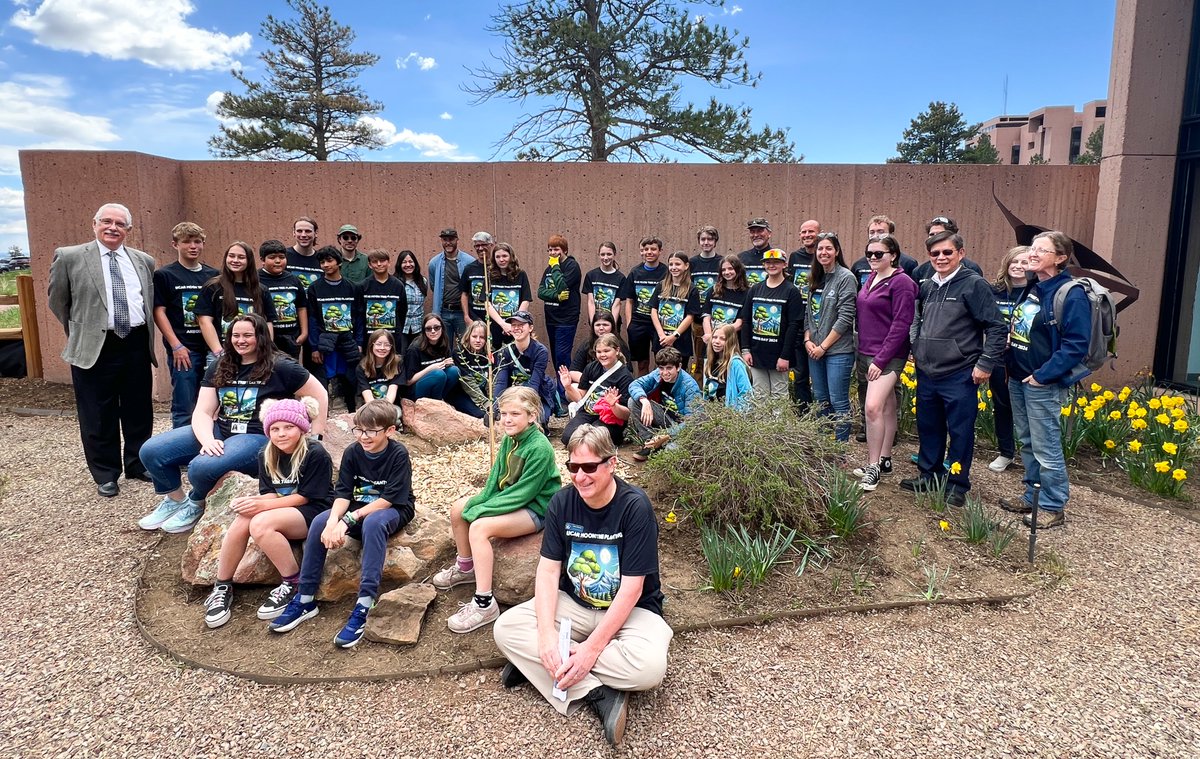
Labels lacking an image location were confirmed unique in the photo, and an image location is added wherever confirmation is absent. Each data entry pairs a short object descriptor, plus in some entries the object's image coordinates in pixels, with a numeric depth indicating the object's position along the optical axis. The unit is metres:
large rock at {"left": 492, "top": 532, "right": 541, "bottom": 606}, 3.27
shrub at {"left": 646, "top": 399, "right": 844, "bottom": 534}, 3.79
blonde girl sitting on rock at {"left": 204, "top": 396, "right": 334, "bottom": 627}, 3.24
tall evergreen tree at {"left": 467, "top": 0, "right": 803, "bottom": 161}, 11.17
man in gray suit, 4.65
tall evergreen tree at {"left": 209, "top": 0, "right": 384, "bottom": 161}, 14.48
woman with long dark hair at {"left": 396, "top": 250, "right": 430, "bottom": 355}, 6.33
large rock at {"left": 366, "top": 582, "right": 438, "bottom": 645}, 3.05
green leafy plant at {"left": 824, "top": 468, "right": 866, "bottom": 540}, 3.88
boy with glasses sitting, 3.16
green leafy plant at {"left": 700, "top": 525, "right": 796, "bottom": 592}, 3.40
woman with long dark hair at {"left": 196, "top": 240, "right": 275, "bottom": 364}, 4.85
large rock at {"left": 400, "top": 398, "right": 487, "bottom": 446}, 5.26
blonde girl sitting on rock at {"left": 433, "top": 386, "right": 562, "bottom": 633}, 3.16
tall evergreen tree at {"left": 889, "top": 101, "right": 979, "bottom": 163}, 26.17
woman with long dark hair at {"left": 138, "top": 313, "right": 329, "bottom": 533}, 3.98
